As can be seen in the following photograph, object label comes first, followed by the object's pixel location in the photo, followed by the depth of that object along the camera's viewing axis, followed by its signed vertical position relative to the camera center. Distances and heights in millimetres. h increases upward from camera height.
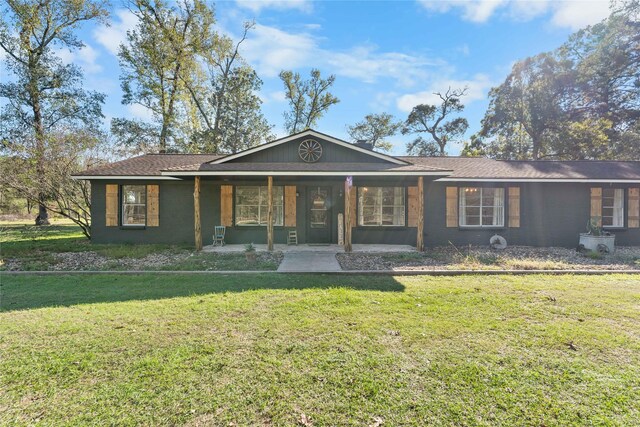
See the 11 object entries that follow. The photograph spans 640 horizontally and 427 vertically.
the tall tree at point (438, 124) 29734 +9300
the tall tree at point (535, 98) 23406 +9524
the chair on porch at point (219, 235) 10253 -841
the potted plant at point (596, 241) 9109 -907
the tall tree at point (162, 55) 20609 +11238
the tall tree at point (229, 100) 23797 +9394
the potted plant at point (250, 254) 7538 -1144
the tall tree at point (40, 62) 18375 +10036
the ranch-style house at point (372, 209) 10547 +107
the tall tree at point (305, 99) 27750 +10945
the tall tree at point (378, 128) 31828 +9213
